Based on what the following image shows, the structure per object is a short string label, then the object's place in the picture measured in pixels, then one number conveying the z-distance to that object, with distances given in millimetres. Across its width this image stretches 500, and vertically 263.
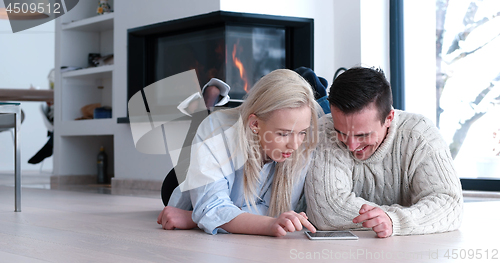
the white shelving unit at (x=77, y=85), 4129
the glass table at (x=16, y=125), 2082
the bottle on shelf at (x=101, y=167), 4254
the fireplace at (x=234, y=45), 3180
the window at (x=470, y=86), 3074
